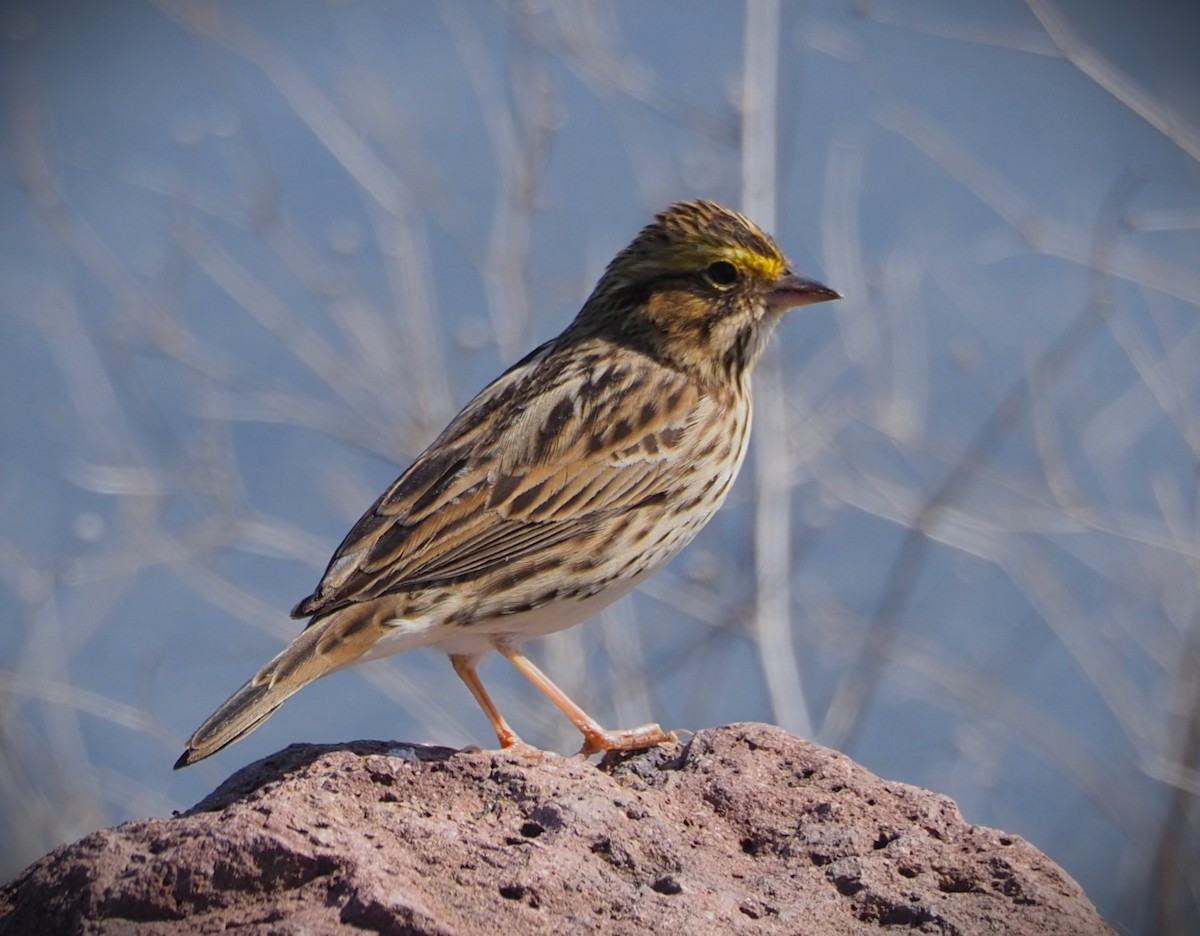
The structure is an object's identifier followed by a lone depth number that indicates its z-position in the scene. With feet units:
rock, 23.67
